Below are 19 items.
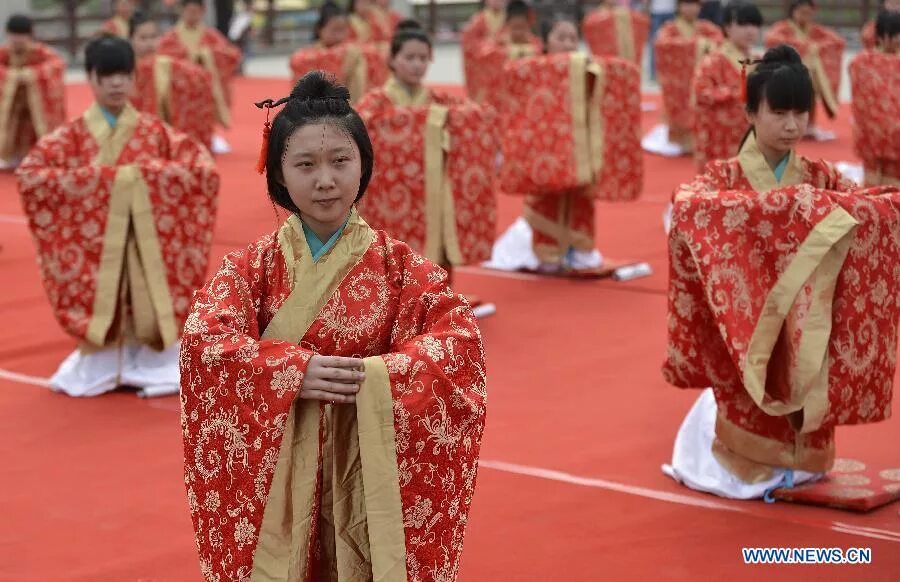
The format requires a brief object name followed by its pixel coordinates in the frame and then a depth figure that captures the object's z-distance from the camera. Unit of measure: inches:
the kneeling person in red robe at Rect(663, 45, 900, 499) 159.5
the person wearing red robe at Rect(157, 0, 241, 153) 479.8
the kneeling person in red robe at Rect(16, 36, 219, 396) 214.4
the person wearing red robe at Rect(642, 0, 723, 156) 469.4
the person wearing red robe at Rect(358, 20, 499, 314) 248.4
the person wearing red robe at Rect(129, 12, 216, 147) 423.2
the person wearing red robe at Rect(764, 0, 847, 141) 487.2
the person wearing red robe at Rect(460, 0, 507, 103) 490.3
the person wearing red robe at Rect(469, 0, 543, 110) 443.5
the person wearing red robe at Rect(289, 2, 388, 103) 446.0
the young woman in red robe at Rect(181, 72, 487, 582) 110.0
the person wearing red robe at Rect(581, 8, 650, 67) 561.3
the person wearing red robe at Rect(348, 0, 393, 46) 526.0
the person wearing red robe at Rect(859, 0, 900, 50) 470.0
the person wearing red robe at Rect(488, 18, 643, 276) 292.5
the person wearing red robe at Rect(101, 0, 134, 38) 514.6
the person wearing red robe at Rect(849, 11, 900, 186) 318.7
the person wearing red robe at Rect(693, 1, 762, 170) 317.7
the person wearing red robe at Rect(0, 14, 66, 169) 432.5
